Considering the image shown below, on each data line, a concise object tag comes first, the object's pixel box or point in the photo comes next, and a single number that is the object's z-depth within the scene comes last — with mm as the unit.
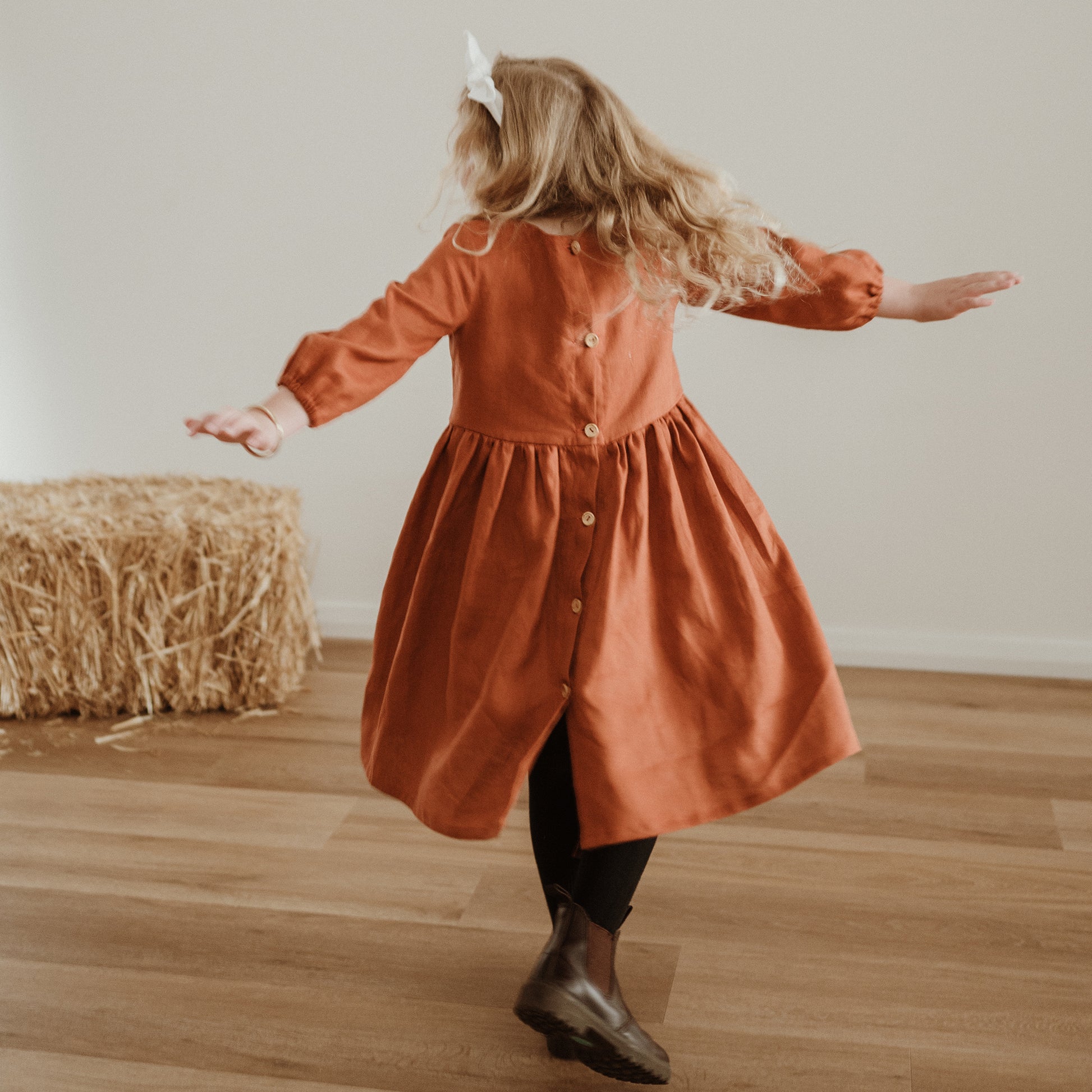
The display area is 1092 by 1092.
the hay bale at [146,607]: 2250
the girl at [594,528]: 1203
